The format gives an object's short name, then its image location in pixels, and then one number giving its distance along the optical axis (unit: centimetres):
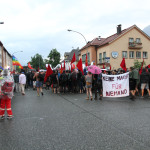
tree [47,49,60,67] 6348
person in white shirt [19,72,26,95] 1216
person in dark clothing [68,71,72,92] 1217
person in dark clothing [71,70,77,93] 1177
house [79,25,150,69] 3018
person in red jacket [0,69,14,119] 532
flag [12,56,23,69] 1872
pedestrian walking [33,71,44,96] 1071
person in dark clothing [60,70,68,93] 1207
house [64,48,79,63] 6433
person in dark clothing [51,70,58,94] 1251
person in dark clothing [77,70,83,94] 1188
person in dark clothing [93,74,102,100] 888
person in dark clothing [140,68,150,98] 938
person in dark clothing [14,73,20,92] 1374
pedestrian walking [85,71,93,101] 886
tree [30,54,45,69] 8947
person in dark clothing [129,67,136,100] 886
